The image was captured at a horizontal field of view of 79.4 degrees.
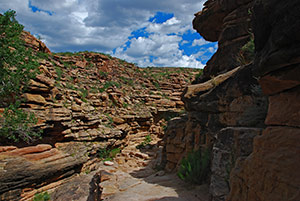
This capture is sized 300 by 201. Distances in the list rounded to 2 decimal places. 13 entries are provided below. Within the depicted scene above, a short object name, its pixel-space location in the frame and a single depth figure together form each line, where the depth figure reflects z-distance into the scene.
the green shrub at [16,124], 7.09
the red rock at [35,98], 8.70
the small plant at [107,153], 11.35
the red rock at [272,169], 1.93
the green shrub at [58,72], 12.95
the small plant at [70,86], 12.90
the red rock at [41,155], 7.29
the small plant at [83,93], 13.29
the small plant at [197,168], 5.01
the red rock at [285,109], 2.14
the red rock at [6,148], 6.91
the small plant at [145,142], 14.91
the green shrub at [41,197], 7.13
